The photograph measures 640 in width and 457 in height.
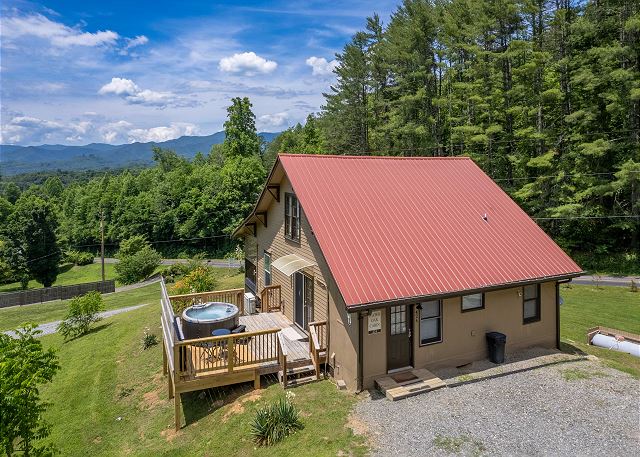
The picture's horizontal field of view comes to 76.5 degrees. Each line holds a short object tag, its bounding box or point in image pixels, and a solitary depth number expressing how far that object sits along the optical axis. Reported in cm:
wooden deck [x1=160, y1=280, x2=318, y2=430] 931
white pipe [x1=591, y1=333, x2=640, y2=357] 1247
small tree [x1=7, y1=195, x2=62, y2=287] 4659
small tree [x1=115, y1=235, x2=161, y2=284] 3975
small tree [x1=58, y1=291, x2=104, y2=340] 1888
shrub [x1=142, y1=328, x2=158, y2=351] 1478
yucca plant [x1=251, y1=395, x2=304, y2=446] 774
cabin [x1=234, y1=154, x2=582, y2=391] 960
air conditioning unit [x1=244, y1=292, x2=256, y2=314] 1491
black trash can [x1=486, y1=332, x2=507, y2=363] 1060
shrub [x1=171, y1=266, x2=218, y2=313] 1769
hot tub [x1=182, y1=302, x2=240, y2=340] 1074
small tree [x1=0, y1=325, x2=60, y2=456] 602
